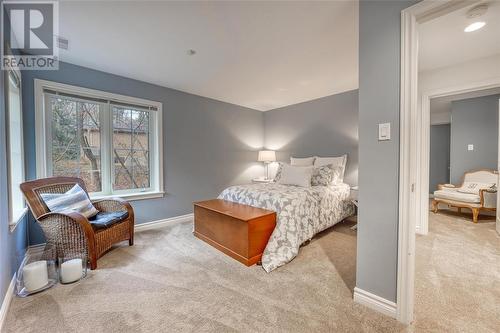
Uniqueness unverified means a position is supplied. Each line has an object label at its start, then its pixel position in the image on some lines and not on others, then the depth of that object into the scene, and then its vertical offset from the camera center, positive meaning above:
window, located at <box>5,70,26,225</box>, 2.06 +0.20
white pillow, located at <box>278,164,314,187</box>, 3.21 -0.23
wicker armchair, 1.99 -0.64
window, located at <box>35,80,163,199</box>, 2.55 +0.31
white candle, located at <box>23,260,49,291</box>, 1.69 -0.93
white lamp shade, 4.69 +0.11
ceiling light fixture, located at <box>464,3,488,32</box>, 1.66 +1.20
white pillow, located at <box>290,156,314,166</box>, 4.01 +0.00
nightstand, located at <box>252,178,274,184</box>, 4.56 -0.42
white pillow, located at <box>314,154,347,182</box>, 3.66 -0.02
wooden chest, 2.17 -0.76
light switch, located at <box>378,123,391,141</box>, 1.42 +0.20
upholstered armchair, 3.42 -0.58
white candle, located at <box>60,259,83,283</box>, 1.83 -0.96
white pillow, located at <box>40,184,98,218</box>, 2.12 -0.42
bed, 2.22 -0.61
